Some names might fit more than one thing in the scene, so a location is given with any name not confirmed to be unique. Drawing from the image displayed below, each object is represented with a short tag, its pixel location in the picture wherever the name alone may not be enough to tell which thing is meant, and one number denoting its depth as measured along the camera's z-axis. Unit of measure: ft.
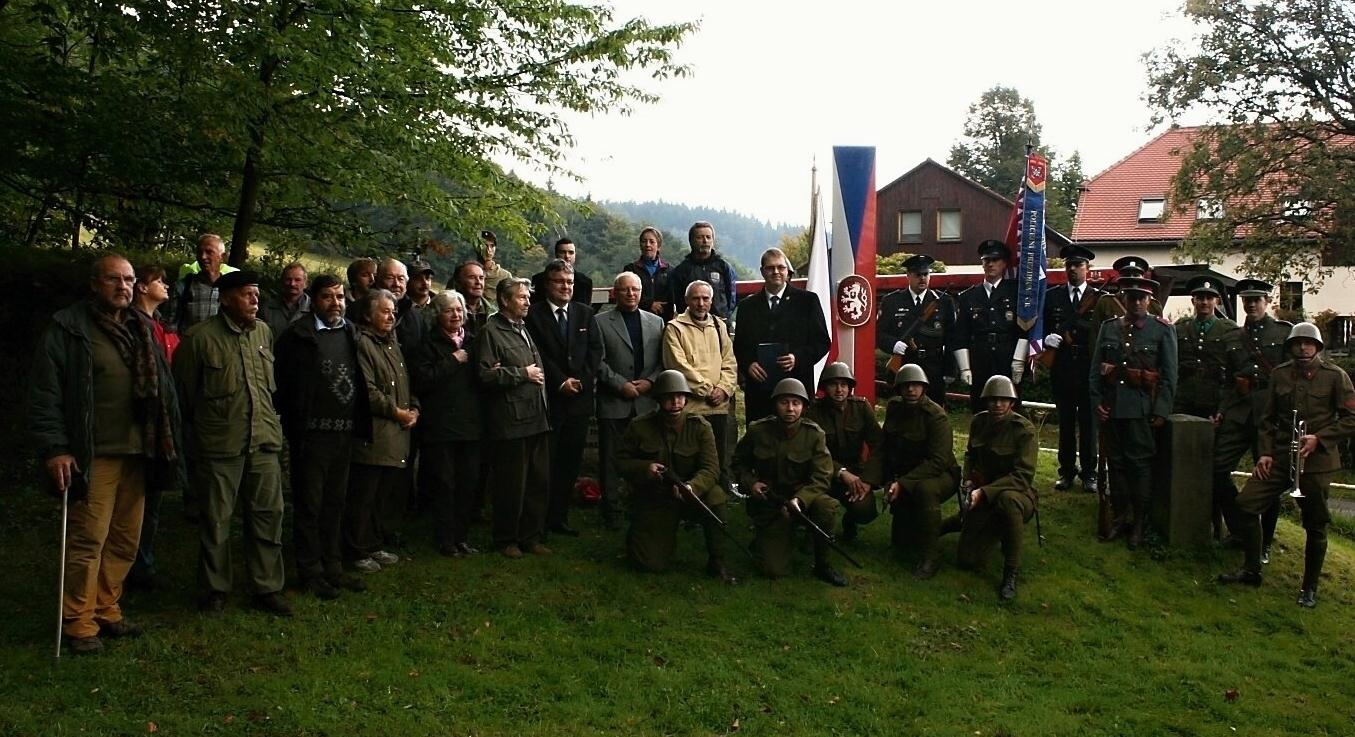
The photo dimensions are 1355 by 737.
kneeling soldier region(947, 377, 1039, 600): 26.48
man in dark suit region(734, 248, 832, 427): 30.09
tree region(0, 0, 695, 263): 27.14
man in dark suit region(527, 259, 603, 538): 27.27
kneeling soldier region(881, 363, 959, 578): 27.30
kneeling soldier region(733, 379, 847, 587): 26.07
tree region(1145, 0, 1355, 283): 72.18
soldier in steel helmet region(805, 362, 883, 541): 28.12
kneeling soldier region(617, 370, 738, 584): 26.08
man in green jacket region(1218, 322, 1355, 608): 26.76
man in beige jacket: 28.40
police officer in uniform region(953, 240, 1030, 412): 32.55
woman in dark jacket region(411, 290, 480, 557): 25.17
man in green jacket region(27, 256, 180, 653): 18.43
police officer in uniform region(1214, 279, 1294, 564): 29.96
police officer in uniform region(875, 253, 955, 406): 34.22
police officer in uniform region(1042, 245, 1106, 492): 32.45
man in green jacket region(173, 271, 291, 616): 20.45
